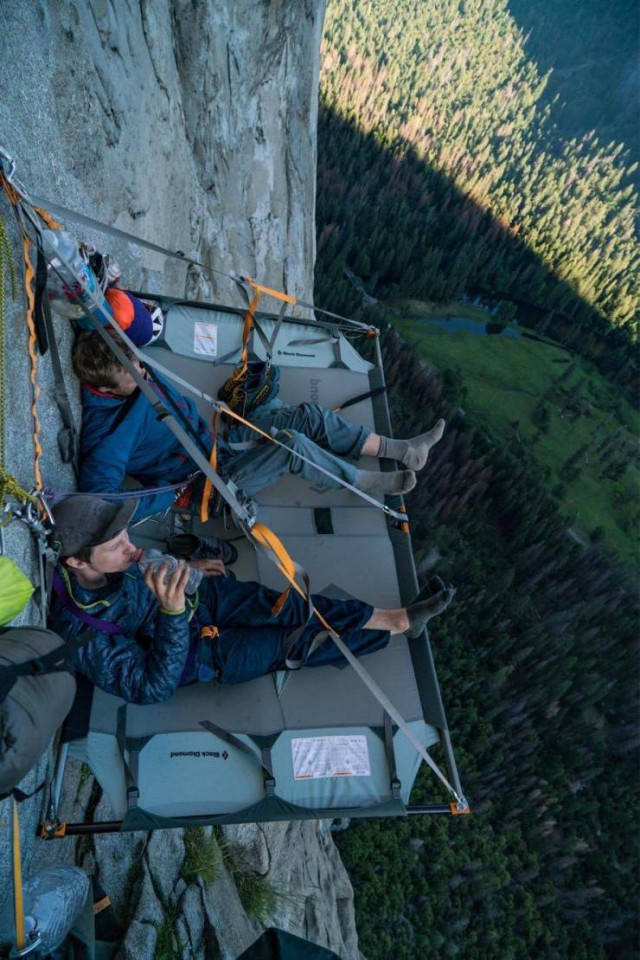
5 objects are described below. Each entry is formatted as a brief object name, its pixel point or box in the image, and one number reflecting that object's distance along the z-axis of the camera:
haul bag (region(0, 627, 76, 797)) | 1.75
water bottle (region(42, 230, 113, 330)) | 3.14
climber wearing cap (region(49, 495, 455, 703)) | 2.93
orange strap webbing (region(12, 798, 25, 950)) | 2.28
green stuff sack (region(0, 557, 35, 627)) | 1.94
